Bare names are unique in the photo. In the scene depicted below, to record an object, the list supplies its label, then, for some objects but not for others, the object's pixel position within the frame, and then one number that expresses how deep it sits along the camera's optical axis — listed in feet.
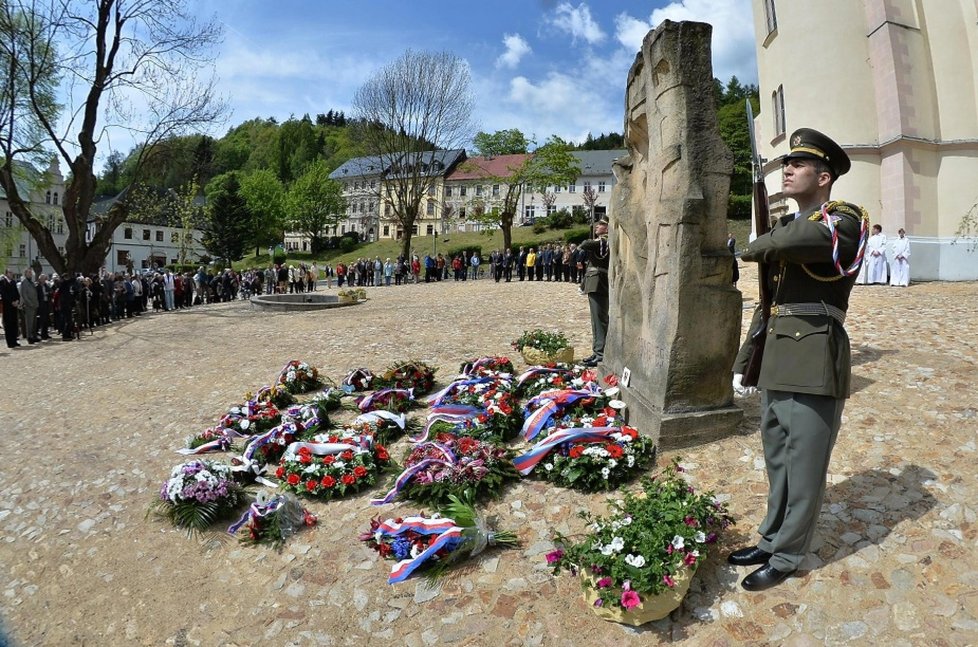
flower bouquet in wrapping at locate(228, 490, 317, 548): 16.60
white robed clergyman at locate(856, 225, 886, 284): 58.03
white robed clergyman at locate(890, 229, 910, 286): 55.93
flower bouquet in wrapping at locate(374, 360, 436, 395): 27.07
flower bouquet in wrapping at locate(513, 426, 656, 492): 16.39
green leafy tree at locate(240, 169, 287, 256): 245.45
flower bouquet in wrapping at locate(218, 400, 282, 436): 24.50
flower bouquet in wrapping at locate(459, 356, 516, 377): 27.09
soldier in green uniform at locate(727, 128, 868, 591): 10.87
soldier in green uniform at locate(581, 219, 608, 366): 27.63
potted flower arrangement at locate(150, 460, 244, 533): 17.74
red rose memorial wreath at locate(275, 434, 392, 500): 18.35
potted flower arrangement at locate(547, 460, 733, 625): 11.17
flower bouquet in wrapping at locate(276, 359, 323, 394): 29.43
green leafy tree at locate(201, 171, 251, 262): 216.33
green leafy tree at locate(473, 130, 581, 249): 137.69
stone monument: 17.40
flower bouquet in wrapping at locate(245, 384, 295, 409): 27.17
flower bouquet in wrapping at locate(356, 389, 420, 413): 24.95
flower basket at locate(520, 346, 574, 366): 29.35
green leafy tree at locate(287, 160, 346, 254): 246.06
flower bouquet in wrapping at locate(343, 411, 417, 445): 21.91
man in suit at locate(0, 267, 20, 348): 52.29
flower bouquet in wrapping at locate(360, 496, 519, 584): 14.06
